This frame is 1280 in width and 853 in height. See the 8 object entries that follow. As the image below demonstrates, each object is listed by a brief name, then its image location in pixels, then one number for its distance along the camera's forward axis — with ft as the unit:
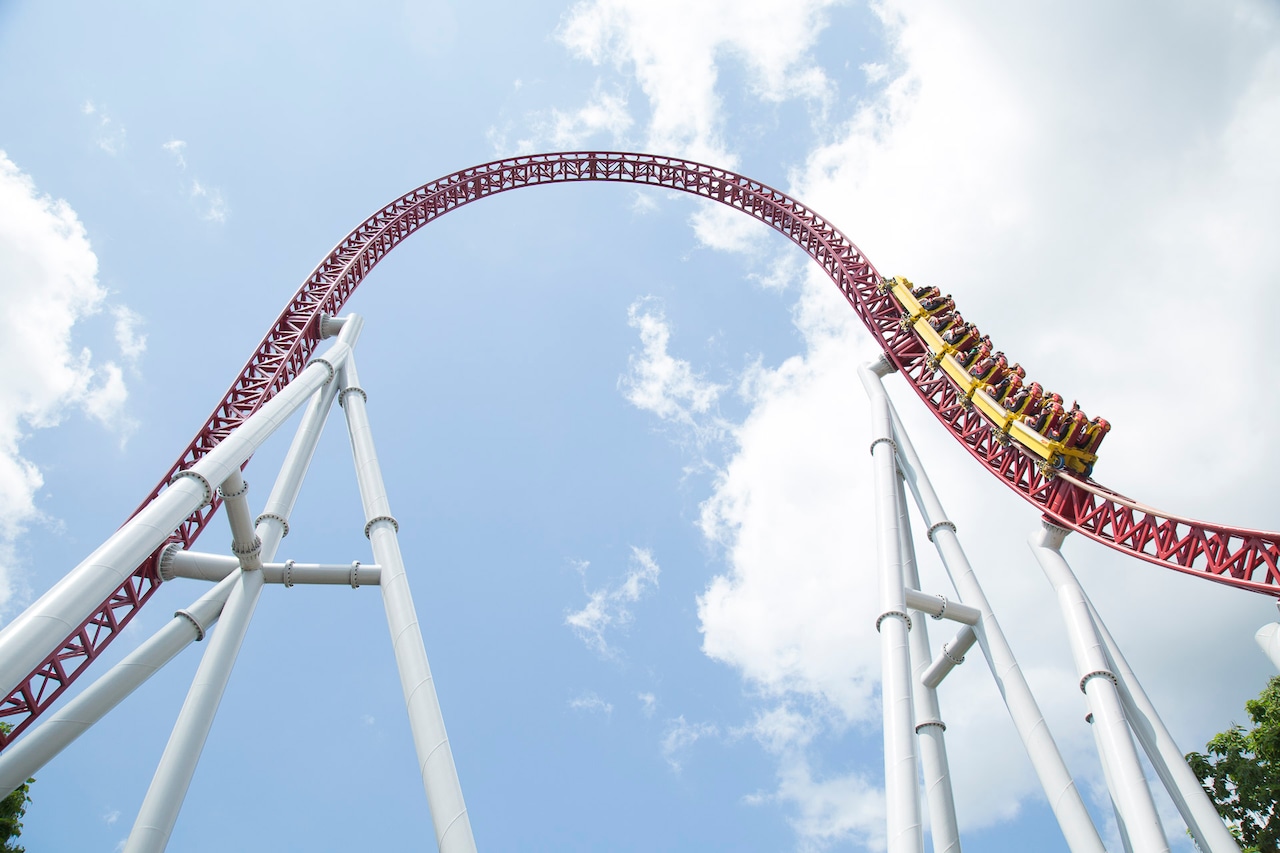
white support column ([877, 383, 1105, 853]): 24.27
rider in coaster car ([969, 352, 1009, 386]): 39.58
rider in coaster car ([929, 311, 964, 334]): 43.73
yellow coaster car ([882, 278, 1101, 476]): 34.37
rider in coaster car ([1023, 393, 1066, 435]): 35.04
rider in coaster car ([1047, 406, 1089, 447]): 34.27
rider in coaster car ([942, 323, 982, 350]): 42.09
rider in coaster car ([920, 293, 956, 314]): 45.52
